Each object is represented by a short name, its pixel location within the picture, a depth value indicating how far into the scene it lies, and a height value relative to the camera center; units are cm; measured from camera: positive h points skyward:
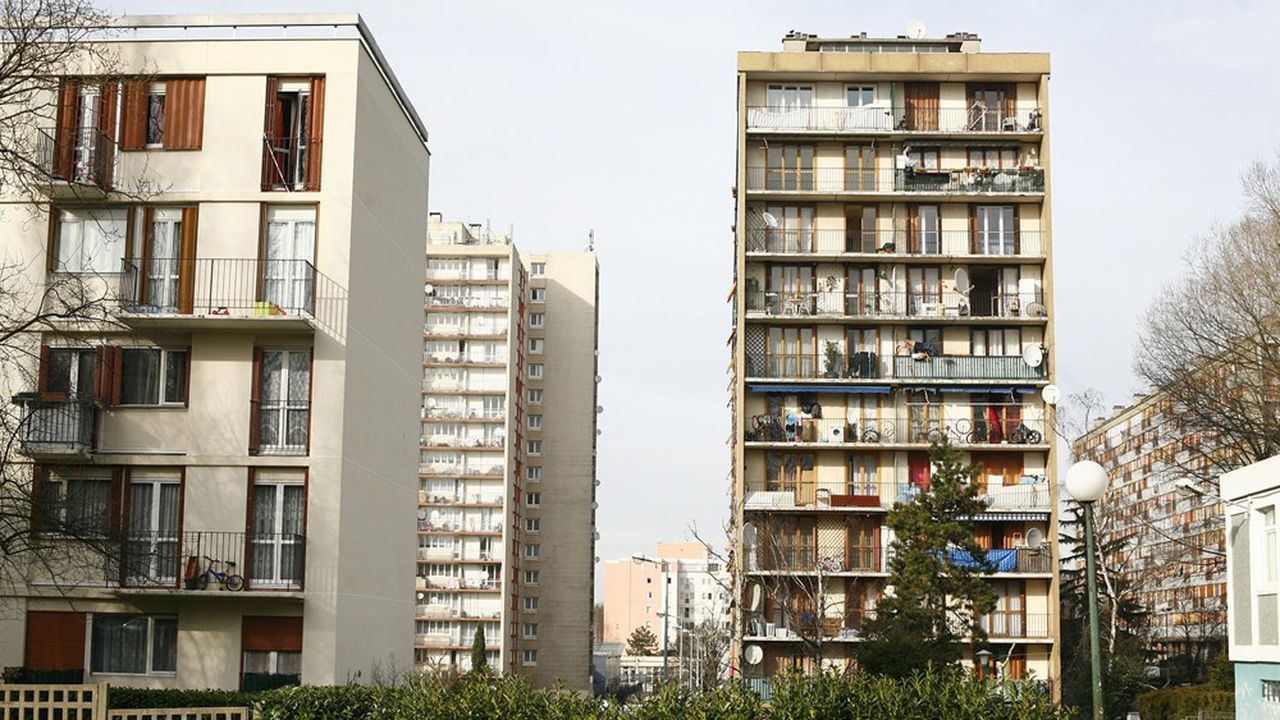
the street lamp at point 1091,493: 1650 +100
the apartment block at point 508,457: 9550 +790
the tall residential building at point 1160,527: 7227 +314
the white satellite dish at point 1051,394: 5212 +649
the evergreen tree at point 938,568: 4538 +41
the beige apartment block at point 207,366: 2906 +409
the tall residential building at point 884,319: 5447 +955
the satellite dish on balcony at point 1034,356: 5447 +815
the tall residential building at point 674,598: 6938 -180
